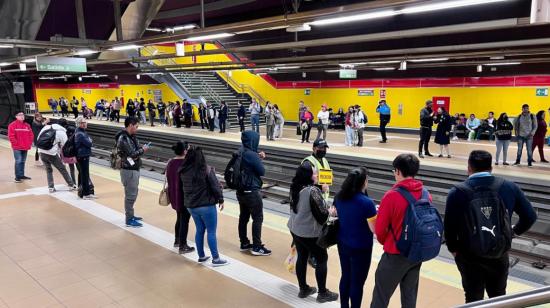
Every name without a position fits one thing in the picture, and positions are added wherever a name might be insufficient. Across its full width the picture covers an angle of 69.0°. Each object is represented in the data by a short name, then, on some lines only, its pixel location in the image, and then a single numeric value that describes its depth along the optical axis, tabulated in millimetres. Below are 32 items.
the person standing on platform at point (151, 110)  26094
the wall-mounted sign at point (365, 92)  22830
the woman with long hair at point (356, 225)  3523
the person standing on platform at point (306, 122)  17484
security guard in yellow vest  4555
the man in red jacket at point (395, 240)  3092
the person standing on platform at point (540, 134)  12200
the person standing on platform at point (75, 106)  32091
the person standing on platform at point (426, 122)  12945
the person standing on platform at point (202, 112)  23862
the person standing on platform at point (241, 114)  21531
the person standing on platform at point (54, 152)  8920
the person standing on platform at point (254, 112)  20094
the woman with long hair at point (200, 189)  5121
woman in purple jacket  5590
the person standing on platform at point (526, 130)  11578
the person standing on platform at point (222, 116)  21719
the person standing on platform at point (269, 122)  17906
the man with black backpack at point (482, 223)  3035
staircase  26541
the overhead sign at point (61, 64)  11344
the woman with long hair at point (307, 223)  4082
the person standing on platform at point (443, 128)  12727
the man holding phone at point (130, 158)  6664
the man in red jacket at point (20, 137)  10195
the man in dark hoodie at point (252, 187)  5441
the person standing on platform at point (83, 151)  8359
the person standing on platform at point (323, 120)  16969
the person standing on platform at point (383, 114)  16547
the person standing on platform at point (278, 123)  18297
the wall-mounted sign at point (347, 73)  17391
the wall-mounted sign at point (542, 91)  17223
